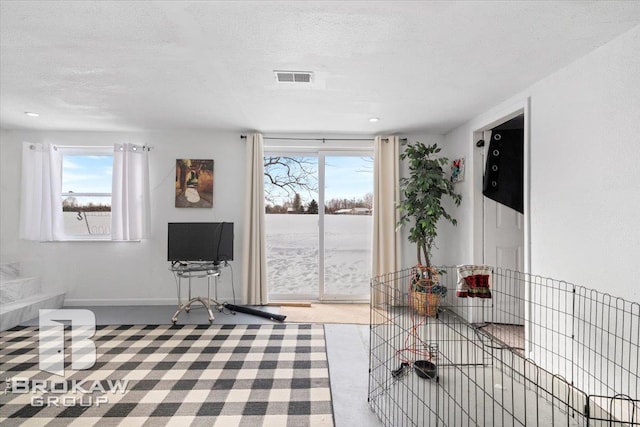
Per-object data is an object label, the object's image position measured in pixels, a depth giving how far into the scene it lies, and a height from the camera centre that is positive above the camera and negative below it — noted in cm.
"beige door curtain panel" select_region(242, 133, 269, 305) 411 -21
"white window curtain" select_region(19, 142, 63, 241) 400 +24
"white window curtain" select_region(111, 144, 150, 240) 407 +25
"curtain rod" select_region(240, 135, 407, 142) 431 +100
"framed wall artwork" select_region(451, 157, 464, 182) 383 +54
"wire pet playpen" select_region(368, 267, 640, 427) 189 -111
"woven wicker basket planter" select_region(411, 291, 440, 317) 368 -98
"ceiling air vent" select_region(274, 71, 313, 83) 245 +107
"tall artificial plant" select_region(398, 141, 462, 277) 370 +24
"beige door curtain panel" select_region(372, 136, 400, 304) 417 +5
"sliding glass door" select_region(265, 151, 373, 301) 440 -17
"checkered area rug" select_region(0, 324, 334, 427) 196 -122
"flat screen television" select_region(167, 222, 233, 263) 377 -34
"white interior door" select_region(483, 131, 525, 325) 360 -22
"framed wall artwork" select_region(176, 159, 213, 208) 423 +40
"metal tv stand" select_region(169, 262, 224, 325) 362 -70
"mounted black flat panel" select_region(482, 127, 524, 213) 342 +48
